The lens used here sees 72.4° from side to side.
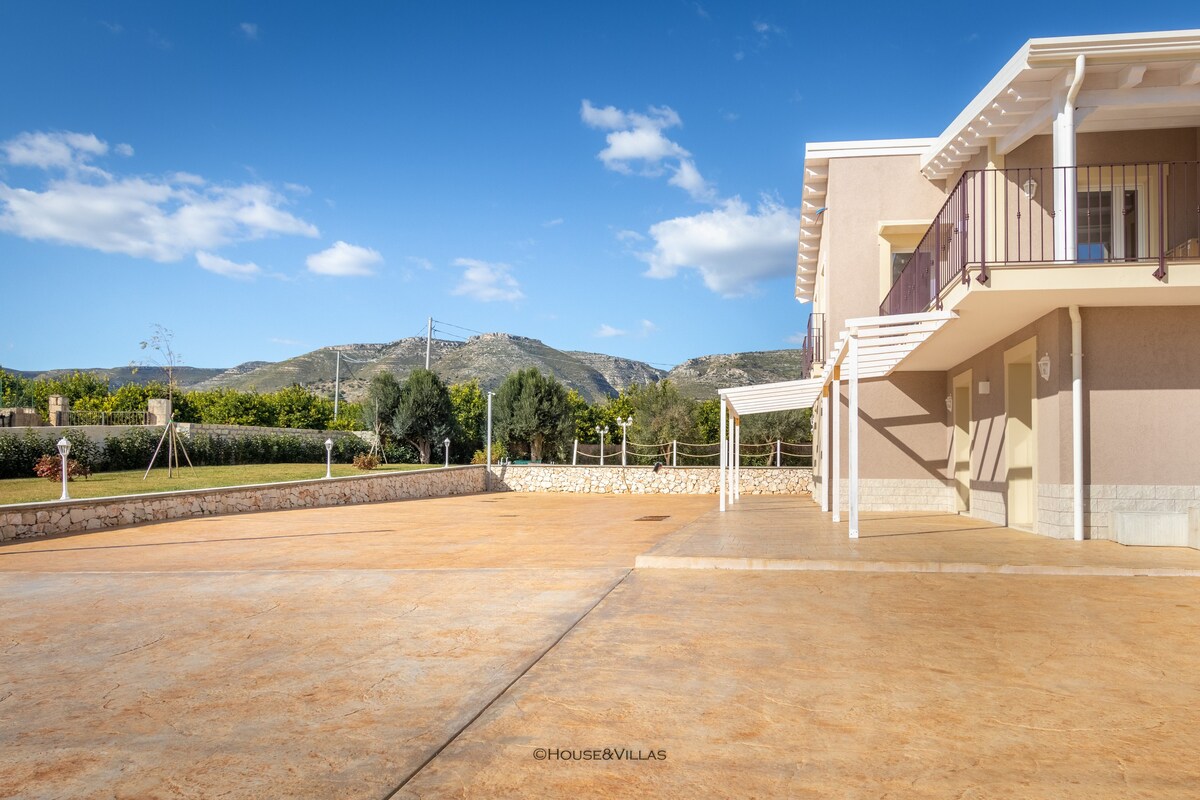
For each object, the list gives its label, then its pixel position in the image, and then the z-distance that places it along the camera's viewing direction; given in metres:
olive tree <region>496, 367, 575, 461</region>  39.09
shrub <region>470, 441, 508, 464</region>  35.16
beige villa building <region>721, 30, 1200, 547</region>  9.23
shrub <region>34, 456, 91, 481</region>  17.55
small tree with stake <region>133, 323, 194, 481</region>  23.86
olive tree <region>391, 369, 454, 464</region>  36.00
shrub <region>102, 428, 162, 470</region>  21.66
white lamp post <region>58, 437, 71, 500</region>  12.99
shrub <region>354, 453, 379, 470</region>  26.39
